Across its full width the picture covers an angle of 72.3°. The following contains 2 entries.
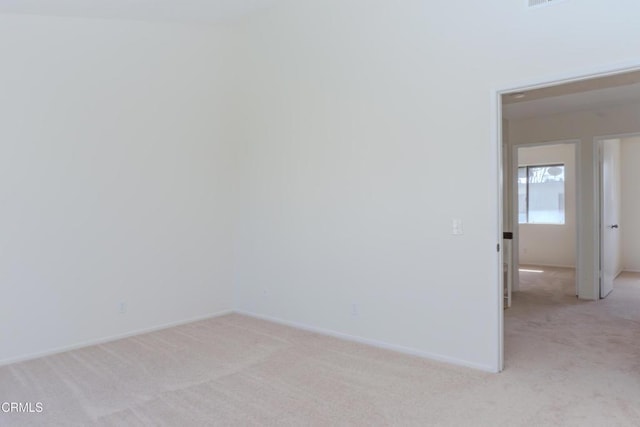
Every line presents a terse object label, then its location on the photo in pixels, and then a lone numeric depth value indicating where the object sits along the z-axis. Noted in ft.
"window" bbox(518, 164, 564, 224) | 28.89
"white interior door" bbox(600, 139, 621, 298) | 19.36
